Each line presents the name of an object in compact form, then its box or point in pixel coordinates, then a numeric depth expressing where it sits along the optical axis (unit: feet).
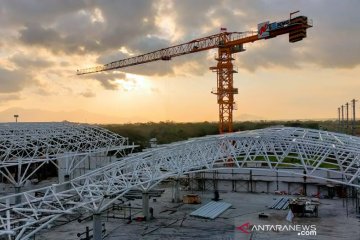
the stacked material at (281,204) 113.50
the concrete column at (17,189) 120.57
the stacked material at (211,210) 103.95
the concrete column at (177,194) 123.85
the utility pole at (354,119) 184.63
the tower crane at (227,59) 184.84
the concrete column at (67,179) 129.11
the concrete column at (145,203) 101.50
